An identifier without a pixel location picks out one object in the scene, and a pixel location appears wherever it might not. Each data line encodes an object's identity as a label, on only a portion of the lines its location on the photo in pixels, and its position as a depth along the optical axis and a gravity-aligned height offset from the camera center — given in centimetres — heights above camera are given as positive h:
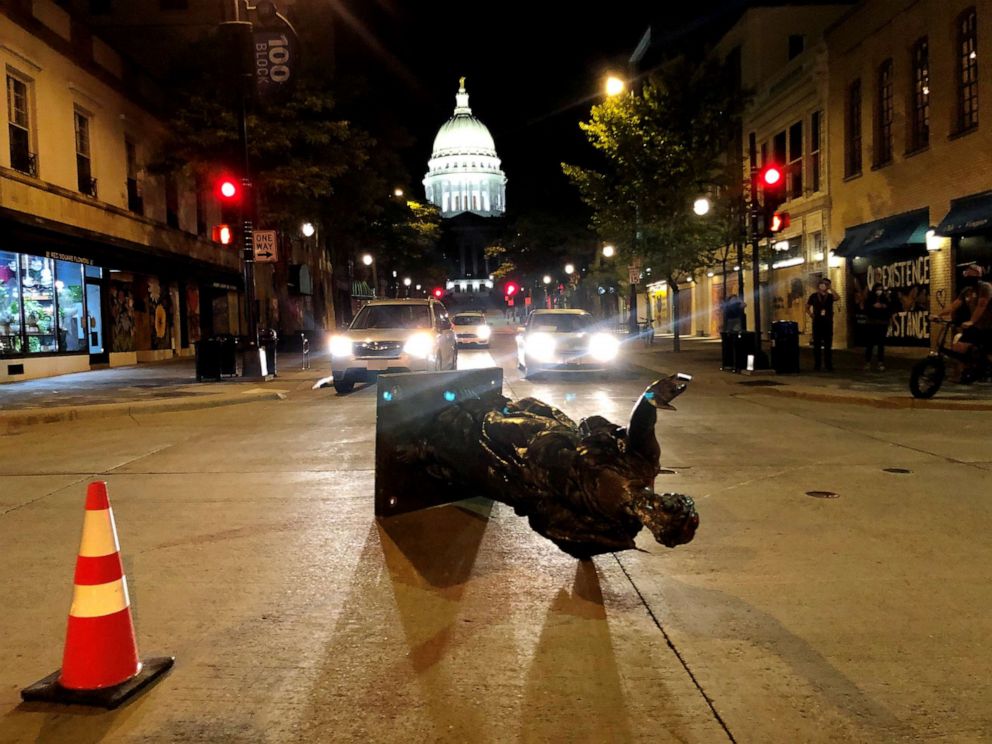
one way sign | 1989 +213
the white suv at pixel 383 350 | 1686 -29
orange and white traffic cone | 352 -118
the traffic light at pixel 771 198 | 1706 +247
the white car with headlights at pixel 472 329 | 3500 +13
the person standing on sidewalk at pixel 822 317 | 1772 +9
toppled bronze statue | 453 -81
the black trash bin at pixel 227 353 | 1963 -31
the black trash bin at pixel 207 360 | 1912 -43
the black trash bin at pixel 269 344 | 2072 -13
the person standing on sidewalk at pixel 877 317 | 1633 +5
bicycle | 1277 -74
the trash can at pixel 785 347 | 1753 -49
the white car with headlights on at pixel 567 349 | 1852 -42
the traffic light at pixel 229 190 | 1880 +324
